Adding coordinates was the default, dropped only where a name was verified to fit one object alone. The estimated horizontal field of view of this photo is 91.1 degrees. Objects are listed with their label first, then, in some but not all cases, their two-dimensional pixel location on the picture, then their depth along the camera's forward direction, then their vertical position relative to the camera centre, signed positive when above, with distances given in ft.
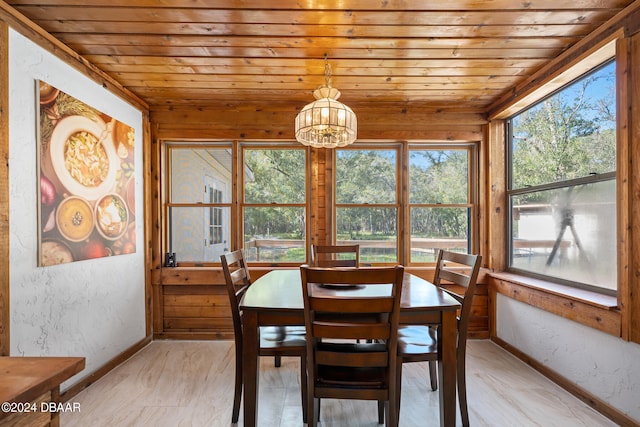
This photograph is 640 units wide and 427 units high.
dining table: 5.38 -2.01
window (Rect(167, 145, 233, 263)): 11.35 +0.46
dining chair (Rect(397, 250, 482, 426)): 5.81 -2.55
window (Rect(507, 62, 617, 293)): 7.20 +0.73
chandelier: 6.37 +1.89
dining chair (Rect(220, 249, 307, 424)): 5.97 -2.52
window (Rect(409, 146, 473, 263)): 11.50 +0.49
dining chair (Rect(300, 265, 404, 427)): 4.42 -1.98
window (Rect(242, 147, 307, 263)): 11.48 +0.49
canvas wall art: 6.73 +0.84
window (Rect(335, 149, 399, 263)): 11.54 +0.52
